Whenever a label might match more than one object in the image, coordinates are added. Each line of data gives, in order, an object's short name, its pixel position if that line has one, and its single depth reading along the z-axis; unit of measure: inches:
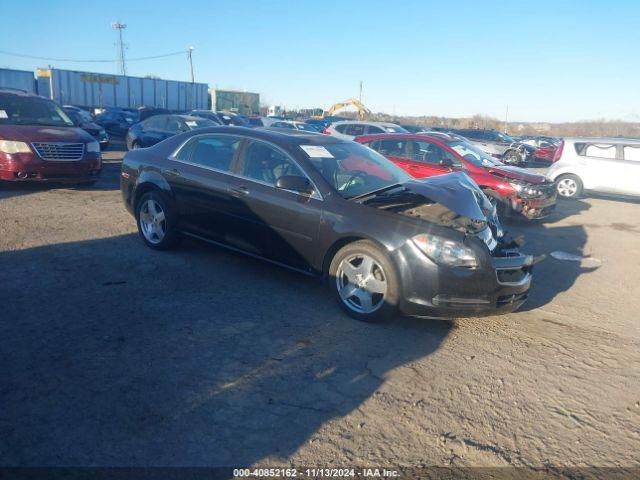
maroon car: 351.3
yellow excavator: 1765.0
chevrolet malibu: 169.9
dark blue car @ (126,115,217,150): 560.5
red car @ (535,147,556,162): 1015.6
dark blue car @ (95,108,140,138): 1052.5
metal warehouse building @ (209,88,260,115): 1989.4
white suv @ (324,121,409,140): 703.1
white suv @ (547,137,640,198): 513.0
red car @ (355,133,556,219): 371.9
